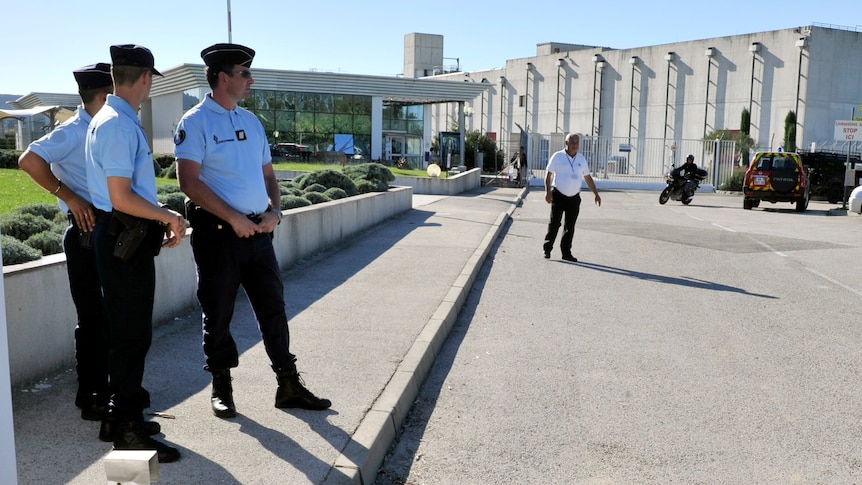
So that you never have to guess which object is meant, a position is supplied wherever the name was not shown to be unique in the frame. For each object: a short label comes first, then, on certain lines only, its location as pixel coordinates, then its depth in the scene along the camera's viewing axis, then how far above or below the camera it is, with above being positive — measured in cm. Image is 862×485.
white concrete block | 271 -109
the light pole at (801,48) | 5431 +617
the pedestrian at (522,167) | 3731 -133
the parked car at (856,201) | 2320 -167
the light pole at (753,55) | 5728 +598
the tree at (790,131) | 5444 +65
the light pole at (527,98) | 7769 +377
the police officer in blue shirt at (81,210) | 444 -40
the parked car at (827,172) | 3062 -116
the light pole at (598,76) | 6944 +538
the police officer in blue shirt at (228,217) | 450 -45
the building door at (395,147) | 5228 -62
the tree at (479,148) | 5075 -62
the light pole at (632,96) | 6664 +354
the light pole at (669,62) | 6350 +599
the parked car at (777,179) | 2544 -121
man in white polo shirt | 1251 -69
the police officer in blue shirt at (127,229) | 388 -46
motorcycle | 2845 -159
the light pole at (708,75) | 6109 +484
